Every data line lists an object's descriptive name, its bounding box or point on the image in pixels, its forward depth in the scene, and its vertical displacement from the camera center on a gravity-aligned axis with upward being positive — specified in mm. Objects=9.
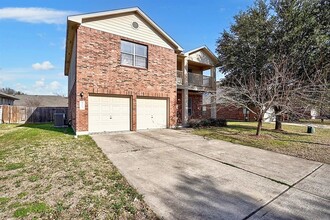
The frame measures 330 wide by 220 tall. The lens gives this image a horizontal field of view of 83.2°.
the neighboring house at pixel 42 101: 40469 +2384
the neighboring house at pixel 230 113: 17777 -169
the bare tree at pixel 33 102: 39684 +1930
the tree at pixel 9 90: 61547 +6918
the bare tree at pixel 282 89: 10330 +1333
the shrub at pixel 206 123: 14383 -875
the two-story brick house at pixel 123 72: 9852 +2382
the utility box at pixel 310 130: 12430 -1190
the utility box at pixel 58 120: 14234 -691
